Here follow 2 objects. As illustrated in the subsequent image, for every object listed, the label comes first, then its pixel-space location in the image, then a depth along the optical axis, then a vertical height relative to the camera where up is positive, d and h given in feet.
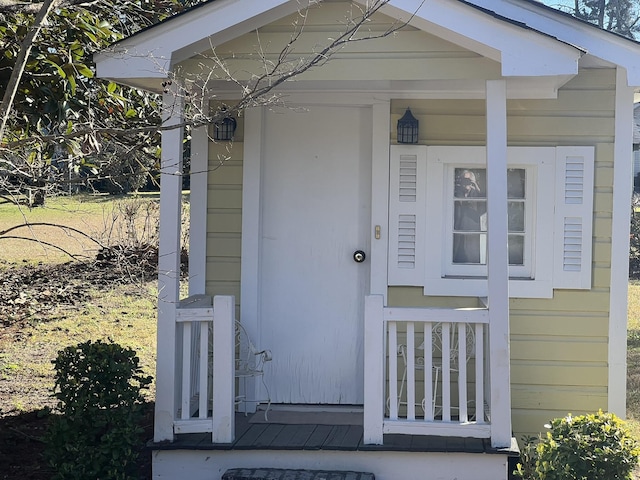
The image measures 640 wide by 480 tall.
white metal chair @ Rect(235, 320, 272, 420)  18.30 -2.57
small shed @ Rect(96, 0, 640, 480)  15.05 +0.27
